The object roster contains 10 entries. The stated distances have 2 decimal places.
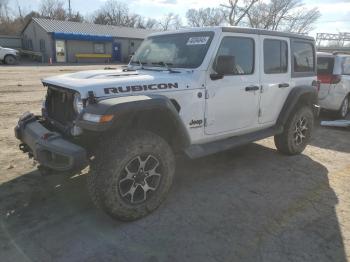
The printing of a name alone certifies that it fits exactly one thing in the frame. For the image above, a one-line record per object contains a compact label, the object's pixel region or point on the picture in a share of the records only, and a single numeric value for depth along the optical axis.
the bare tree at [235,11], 41.22
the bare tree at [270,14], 41.69
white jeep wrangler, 3.20
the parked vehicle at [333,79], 8.16
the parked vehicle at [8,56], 26.05
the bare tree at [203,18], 52.97
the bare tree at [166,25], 71.14
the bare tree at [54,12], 61.50
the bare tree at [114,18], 66.75
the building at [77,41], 33.47
